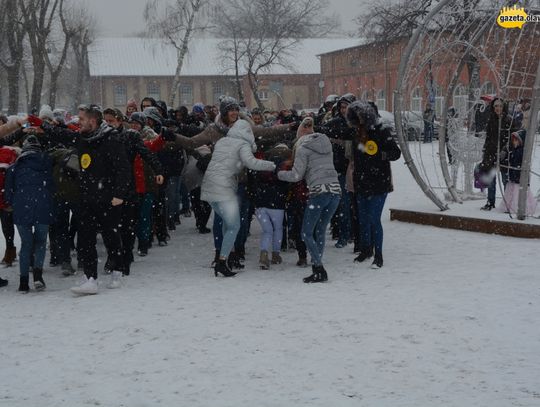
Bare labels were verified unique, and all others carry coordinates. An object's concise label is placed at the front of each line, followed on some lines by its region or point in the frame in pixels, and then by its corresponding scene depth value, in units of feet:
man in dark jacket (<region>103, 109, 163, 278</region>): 27.12
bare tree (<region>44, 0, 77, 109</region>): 122.81
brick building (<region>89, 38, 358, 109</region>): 233.35
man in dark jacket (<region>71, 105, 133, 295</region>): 25.53
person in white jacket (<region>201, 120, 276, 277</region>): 27.73
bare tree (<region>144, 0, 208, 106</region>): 136.87
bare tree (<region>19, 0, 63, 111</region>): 102.01
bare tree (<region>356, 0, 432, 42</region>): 104.08
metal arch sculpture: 36.78
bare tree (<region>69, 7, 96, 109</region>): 170.30
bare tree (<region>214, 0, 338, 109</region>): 156.56
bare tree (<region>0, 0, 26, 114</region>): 93.66
